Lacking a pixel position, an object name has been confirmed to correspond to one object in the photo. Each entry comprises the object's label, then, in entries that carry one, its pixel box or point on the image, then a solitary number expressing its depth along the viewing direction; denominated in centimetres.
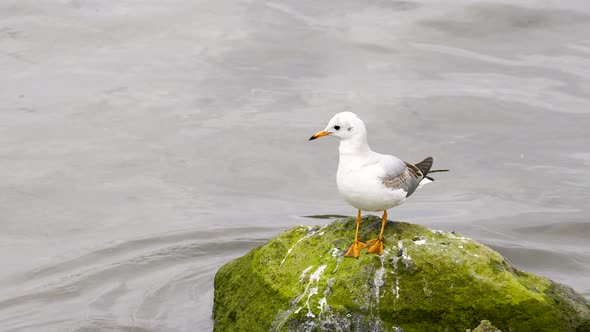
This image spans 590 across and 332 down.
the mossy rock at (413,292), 1341
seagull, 1372
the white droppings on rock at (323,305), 1348
